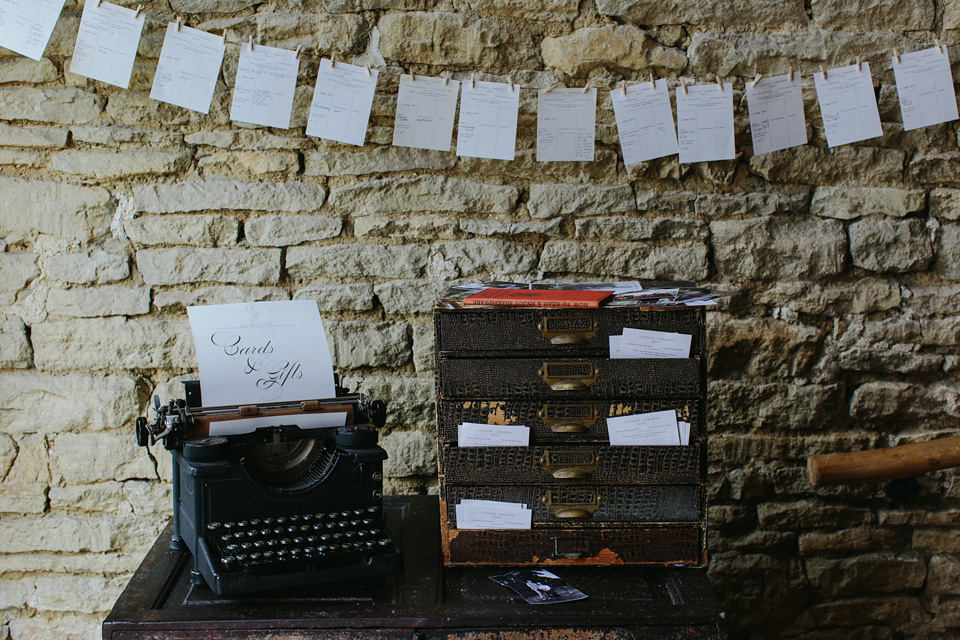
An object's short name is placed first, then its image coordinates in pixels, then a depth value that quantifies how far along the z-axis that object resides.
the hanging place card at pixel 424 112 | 2.15
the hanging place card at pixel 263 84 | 2.11
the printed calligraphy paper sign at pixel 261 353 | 1.64
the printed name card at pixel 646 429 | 1.59
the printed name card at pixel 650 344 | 1.56
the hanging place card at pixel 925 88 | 2.19
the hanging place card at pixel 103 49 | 2.05
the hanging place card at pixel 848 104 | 2.19
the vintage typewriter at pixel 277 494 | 1.49
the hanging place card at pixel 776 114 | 2.19
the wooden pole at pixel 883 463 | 1.94
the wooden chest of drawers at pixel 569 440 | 1.58
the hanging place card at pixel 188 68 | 2.09
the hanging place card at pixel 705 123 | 2.17
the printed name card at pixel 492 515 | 1.62
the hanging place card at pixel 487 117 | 2.16
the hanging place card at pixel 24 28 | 2.03
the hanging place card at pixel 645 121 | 2.18
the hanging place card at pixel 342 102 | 2.13
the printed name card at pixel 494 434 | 1.60
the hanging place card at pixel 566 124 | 2.17
